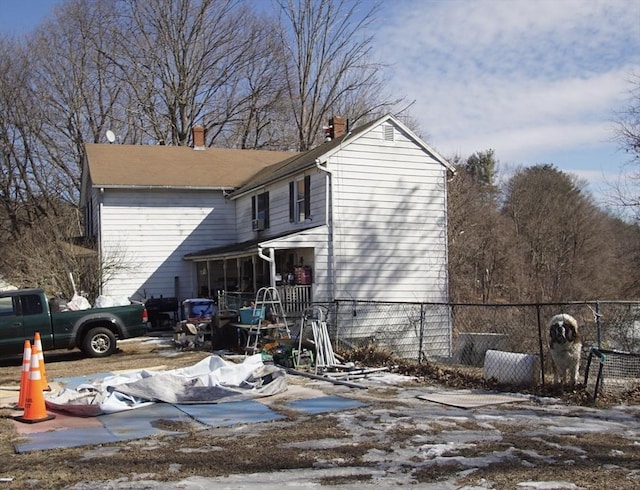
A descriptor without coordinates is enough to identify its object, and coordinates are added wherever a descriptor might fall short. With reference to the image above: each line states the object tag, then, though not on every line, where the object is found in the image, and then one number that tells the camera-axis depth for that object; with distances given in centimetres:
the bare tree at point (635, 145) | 2311
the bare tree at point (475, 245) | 3166
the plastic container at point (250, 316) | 1416
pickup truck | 1376
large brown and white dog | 915
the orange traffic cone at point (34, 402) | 813
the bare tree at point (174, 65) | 3597
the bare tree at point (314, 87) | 3791
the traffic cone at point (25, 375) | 865
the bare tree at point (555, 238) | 3531
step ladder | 1401
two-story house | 1894
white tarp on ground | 863
